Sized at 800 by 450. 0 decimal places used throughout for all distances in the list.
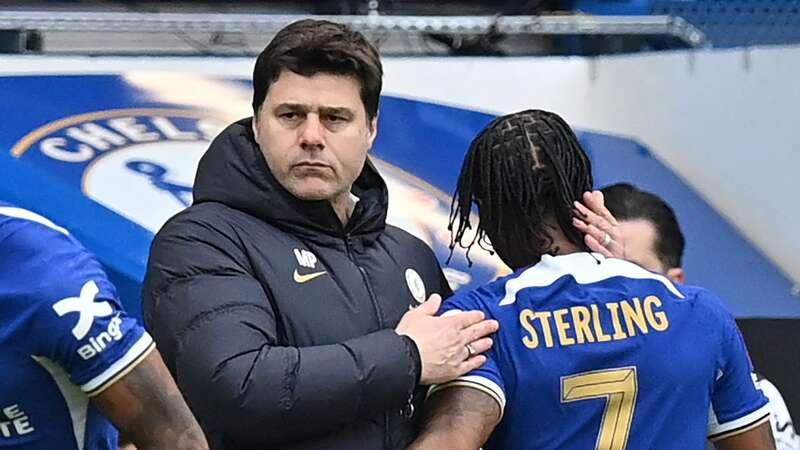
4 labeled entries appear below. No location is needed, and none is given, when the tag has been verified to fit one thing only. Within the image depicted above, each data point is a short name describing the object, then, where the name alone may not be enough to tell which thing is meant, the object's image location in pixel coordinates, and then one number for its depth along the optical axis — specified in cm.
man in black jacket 1077
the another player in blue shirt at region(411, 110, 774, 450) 1088
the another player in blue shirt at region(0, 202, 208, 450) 1067
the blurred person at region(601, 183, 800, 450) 1170
